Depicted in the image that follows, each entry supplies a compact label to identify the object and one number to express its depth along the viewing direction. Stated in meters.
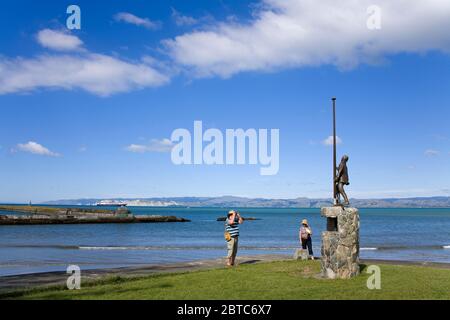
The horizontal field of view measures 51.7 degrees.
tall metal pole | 13.91
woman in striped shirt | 15.69
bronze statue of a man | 13.81
